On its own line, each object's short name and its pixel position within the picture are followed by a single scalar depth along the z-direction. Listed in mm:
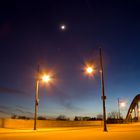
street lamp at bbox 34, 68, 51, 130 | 15463
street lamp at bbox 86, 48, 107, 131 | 12798
